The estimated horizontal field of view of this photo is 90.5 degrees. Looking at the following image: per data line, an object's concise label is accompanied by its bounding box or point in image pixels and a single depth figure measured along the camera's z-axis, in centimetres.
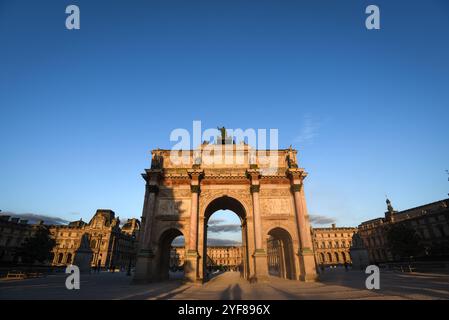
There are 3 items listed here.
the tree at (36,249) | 3448
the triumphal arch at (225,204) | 1988
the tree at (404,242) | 3653
